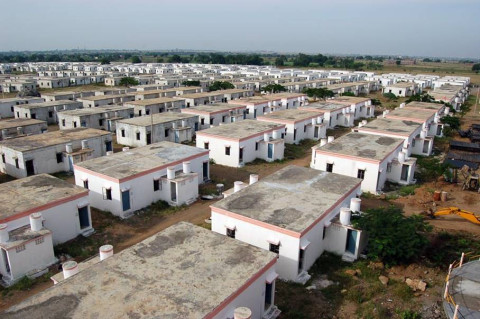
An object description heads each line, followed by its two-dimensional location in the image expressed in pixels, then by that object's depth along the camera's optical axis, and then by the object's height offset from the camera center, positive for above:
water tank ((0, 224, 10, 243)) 16.09 -7.70
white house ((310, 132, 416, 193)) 26.89 -7.47
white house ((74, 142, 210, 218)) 22.75 -7.73
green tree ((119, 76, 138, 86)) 82.96 -5.11
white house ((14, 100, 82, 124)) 46.75 -6.76
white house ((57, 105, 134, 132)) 42.03 -6.93
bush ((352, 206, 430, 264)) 16.81 -7.95
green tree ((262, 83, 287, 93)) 73.44 -5.59
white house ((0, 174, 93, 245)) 17.95 -7.38
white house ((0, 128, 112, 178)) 28.66 -7.61
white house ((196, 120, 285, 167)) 32.72 -7.59
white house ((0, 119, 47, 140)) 35.31 -6.98
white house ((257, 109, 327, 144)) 41.03 -7.18
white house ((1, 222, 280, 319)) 10.84 -7.27
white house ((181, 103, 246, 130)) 44.50 -6.68
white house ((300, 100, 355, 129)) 49.03 -7.14
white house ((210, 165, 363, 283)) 16.42 -7.35
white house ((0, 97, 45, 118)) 51.81 -6.66
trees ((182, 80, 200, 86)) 77.06 -5.01
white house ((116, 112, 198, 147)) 37.34 -7.39
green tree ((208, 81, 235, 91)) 72.56 -5.25
